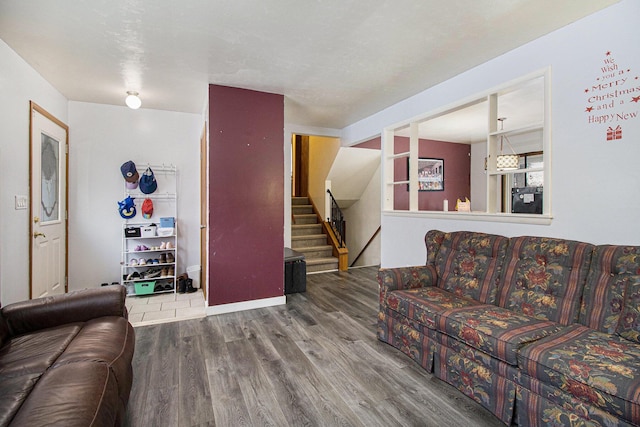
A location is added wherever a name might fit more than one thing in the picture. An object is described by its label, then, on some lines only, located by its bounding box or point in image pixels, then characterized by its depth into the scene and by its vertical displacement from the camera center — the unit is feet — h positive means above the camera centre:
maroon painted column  11.61 +0.66
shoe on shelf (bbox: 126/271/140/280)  13.62 -2.84
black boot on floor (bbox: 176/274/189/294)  14.39 -3.31
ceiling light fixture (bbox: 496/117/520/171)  13.77 +2.27
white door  10.30 +0.27
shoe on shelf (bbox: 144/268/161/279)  13.84 -2.79
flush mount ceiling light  11.85 +4.24
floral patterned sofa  4.71 -2.26
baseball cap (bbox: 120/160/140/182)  13.58 +1.76
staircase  18.71 -1.83
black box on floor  14.20 -2.87
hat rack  14.37 +1.78
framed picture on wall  21.44 +2.65
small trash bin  15.10 -3.04
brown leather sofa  3.71 -2.31
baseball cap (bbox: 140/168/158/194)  13.97 +1.32
